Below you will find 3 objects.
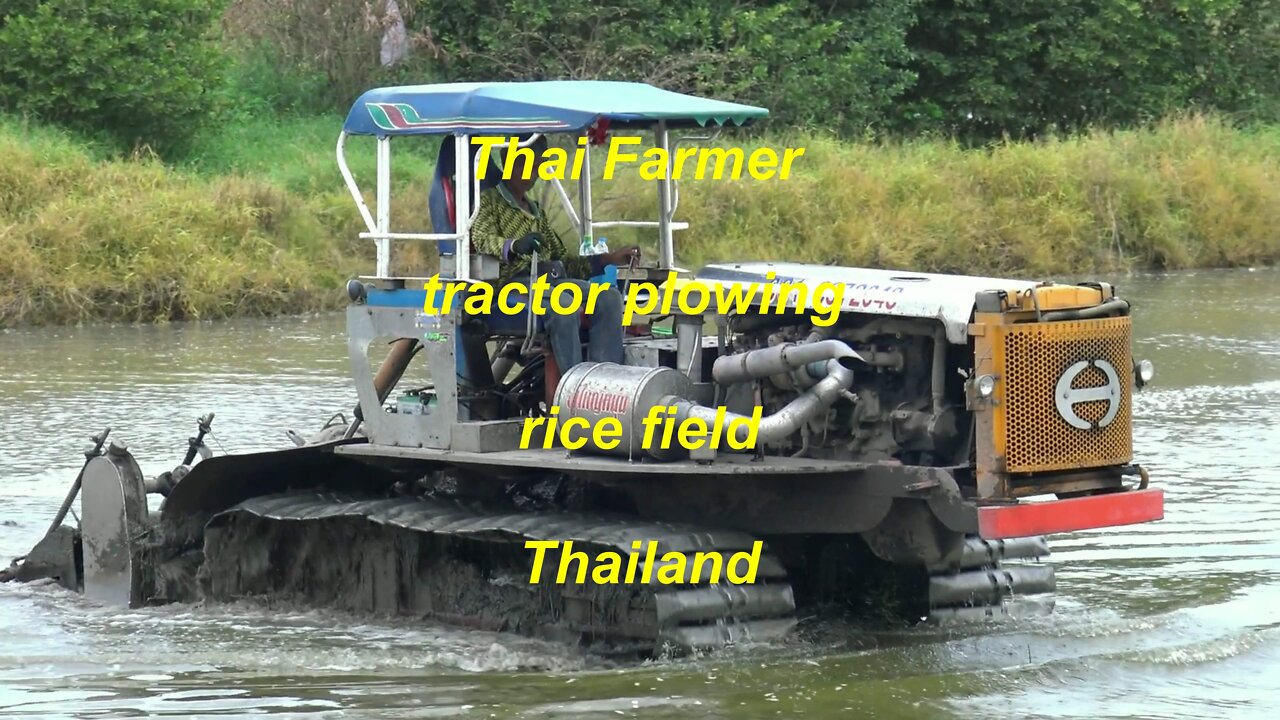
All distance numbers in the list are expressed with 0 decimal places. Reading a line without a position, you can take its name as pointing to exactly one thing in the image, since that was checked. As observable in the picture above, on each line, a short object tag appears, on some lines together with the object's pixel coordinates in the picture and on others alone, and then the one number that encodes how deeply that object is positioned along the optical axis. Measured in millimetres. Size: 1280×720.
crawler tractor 15969
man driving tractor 17266
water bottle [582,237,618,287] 18000
